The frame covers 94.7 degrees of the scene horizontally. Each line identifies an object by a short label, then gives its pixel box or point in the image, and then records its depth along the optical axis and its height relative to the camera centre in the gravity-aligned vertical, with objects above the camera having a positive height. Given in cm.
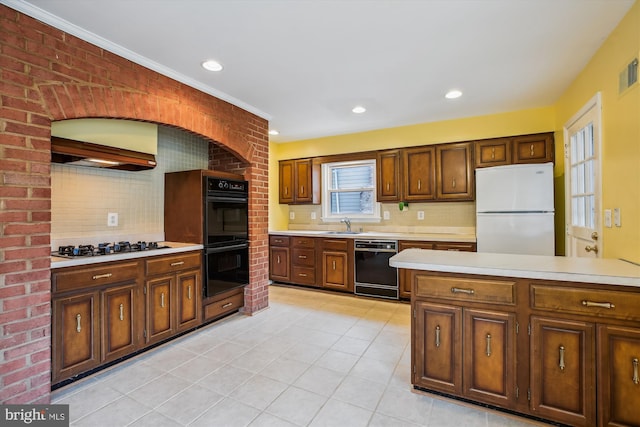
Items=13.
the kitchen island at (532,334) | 152 -70
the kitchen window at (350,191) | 489 +40
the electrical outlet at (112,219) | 289 -3
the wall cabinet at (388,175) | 443 +59
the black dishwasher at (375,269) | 406 -78
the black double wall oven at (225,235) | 312 -22
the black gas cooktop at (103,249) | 231 -28
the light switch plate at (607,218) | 223 -4
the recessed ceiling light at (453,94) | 319 +133
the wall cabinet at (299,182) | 509 +59
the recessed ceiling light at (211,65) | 253 +132
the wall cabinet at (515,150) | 359 +80
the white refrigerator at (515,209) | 329 +5
